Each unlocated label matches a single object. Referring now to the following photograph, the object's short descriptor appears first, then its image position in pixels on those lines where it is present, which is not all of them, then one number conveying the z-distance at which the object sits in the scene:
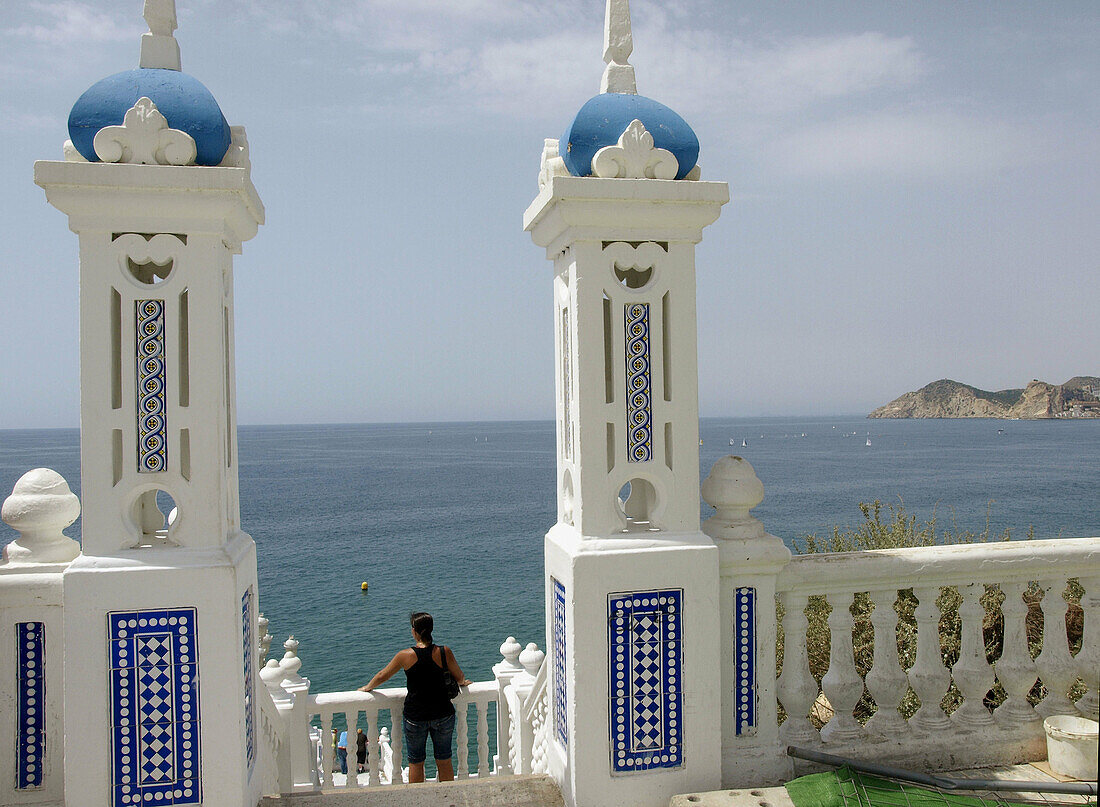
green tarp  3.40
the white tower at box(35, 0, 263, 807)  3.20
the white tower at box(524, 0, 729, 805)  3.51
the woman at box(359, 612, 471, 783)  5.93
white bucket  3.72
